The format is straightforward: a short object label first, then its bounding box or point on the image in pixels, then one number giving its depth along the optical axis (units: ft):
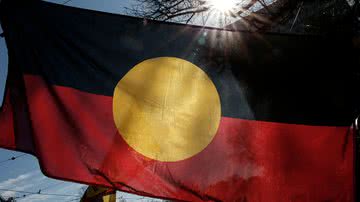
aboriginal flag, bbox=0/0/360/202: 8.61
